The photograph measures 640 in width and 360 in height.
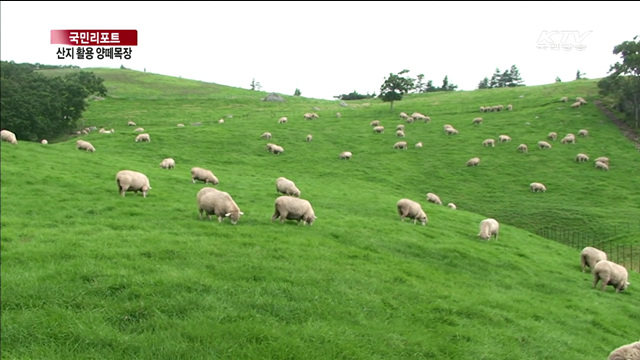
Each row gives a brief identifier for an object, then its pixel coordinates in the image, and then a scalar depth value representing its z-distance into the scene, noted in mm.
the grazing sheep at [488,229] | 23042
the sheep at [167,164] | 32719
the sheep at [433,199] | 34438
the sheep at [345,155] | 46188
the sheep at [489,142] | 52534
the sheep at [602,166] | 44678
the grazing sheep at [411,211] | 23594
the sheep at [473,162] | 46309
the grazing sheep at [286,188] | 27031
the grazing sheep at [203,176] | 27656
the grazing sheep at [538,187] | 39812
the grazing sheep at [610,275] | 18406
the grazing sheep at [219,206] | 15953
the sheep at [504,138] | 53844
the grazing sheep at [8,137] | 24606
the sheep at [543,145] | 50969
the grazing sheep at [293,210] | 17547
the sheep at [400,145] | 51562
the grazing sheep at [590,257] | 21266
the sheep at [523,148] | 50094
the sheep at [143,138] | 42312
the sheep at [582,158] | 46938
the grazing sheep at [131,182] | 19922
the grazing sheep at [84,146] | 34062
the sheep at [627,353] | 9891
